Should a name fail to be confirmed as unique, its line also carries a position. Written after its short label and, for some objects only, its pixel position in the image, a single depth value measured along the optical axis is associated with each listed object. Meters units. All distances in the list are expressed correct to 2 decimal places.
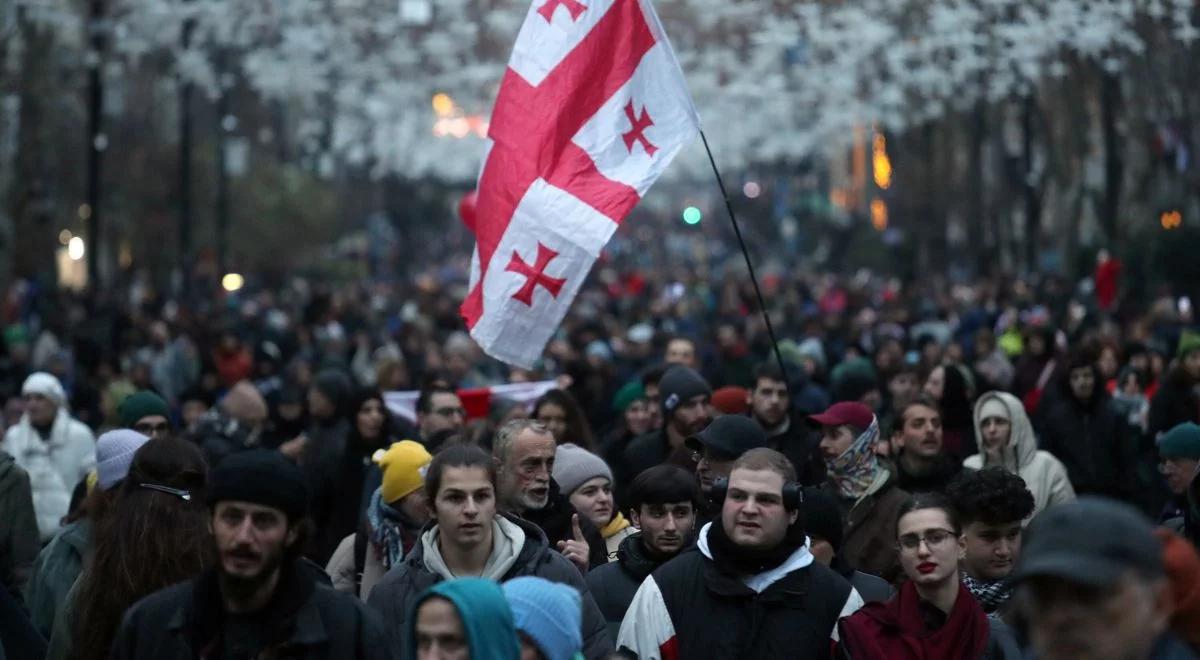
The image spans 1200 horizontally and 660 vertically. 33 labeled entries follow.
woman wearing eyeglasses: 13.10
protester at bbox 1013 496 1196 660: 7.80
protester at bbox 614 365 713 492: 23.33
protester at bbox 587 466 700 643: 15.73
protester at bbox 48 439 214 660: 13.09
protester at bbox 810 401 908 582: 18.08
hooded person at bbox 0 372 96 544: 25.43
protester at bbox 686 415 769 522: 17.17
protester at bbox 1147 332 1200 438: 27.97
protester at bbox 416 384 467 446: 25.07
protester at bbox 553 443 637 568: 18.02
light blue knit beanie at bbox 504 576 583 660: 10.14
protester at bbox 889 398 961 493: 20.31
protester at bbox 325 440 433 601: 16.67
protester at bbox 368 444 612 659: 13.66
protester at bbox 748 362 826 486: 23.37
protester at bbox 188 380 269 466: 26.56
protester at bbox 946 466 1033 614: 15.25
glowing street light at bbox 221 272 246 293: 87.75
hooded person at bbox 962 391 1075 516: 21.42
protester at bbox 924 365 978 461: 25.77
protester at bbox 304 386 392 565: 23.87
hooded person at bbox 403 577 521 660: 9.66
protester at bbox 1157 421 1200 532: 19.16
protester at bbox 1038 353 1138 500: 27.12
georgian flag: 19.86
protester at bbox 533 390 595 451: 24.12
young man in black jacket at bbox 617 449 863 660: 13.52
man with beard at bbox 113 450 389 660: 10.93
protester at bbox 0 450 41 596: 17.48
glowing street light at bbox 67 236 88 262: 112.59
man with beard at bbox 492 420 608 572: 16.62
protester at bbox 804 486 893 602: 15.88
